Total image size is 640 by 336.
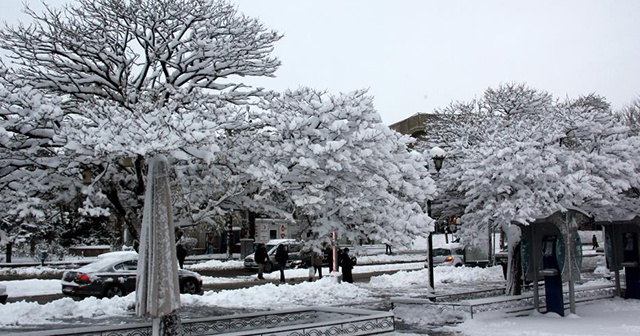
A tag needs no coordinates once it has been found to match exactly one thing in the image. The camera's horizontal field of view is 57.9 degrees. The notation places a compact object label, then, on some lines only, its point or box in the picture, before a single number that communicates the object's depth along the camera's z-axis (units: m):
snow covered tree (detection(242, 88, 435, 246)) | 10.33
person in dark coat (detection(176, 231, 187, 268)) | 25.55
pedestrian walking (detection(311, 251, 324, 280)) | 24.46
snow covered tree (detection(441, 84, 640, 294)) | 16.94
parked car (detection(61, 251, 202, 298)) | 18.70
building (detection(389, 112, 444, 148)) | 61.09
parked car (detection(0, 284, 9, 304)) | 16.33
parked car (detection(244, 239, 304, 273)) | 31.78
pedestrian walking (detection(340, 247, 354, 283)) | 23.38
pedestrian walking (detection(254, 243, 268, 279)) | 26.44
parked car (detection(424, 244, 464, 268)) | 33.72
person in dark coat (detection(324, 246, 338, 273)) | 24.04
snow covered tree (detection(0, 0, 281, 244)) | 9.08
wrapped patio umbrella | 8.18
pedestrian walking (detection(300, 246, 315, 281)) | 31.62
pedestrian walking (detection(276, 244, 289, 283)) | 25.19
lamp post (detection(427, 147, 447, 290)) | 16.44
